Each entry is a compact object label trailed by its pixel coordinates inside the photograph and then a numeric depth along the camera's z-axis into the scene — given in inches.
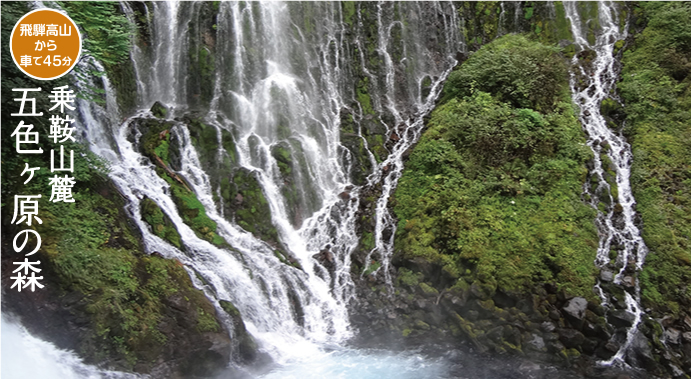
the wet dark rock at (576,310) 386.9
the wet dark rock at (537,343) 388.2
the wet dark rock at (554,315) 394.9
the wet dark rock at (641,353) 366.6
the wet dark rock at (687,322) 376.8
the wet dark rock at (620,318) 383.9
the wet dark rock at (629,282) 407.0
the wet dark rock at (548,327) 390.9
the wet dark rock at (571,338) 382.3
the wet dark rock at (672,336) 372.2
